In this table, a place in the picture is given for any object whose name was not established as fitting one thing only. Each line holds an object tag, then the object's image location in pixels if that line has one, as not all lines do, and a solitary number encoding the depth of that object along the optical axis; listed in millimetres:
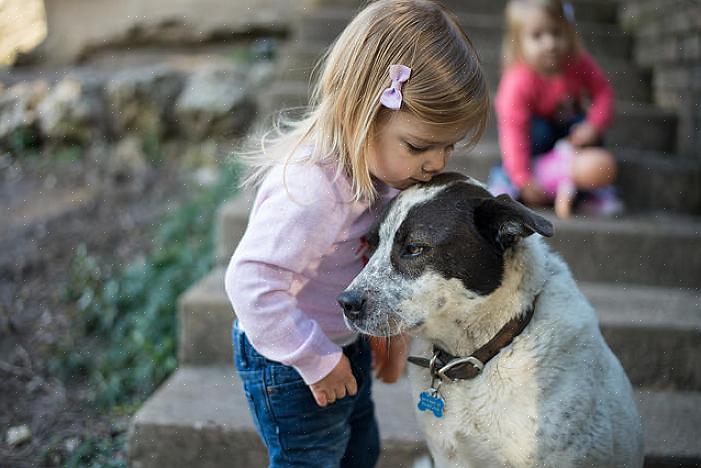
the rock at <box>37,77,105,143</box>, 5793
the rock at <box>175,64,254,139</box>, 5723
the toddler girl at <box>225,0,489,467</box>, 1784
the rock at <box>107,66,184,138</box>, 5844
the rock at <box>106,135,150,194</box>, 5398
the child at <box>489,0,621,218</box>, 3627
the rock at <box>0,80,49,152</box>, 5828
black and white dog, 1828
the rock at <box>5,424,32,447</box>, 2965
